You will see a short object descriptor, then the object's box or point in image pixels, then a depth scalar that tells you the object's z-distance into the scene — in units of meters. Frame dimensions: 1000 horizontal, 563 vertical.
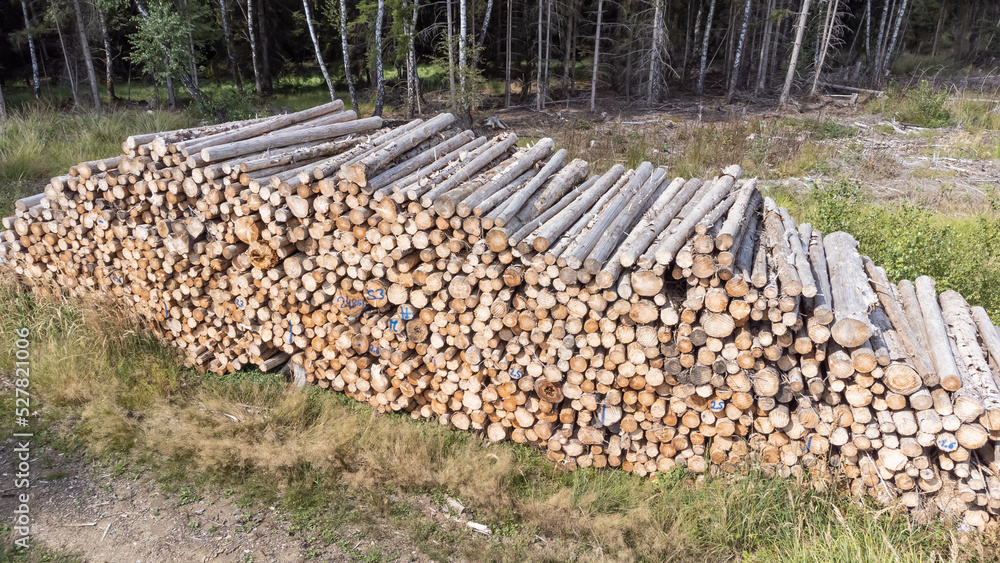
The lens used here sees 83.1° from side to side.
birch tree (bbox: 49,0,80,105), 16.88
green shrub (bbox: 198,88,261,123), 14.20
